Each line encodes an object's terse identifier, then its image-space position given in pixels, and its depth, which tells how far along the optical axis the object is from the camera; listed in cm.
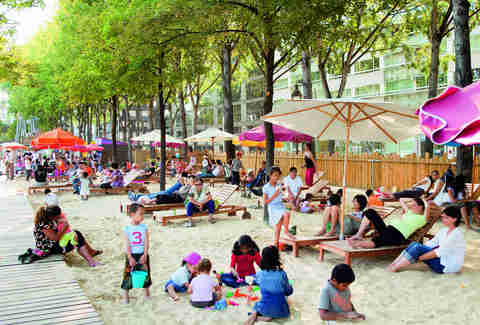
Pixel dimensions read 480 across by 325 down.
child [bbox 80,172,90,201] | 1532
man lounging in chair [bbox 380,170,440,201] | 1209
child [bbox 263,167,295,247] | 765
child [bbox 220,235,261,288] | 588
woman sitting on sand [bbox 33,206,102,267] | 666
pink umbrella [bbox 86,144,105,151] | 2812
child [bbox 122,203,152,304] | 524
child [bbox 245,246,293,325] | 460
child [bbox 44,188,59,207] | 927
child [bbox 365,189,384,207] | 1070
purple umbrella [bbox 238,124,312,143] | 1431
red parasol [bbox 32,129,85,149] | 1884
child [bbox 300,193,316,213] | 1229
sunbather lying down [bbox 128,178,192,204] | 1162
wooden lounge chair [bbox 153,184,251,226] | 1127
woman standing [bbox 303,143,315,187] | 1619
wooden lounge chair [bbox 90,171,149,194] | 1669
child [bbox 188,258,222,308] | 509
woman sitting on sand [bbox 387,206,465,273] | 573
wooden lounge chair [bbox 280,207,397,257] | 732
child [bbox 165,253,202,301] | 557
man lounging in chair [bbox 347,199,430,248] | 672
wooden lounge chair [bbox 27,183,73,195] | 1698
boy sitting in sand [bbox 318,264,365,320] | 438
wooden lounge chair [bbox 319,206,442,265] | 642
